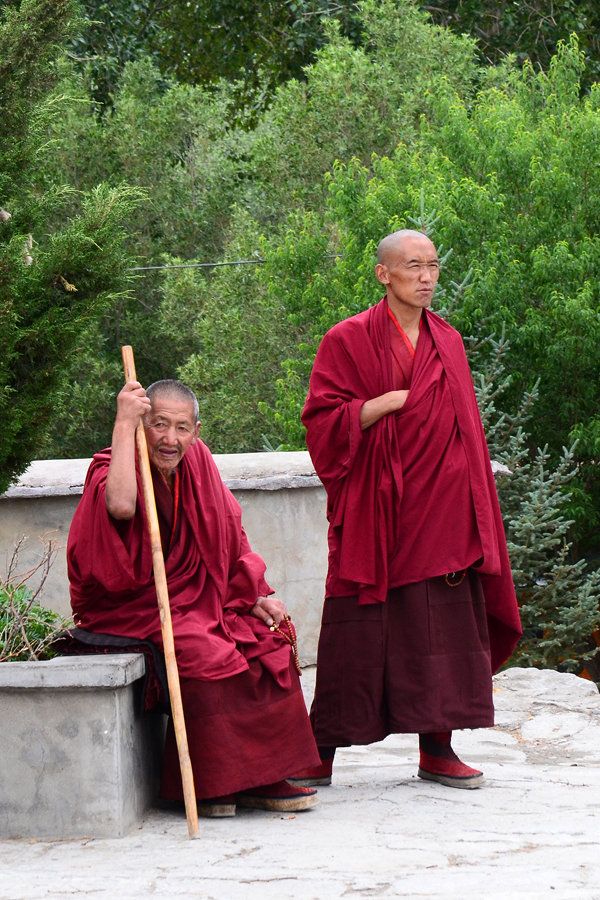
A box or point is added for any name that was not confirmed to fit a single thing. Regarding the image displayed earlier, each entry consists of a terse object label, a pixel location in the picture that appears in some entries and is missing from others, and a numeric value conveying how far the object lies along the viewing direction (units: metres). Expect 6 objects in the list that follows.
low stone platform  7.68
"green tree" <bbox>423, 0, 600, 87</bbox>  36.03
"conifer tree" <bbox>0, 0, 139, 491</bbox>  11.04
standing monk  8.89
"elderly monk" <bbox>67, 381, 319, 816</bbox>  8.09
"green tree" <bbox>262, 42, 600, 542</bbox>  17.72
